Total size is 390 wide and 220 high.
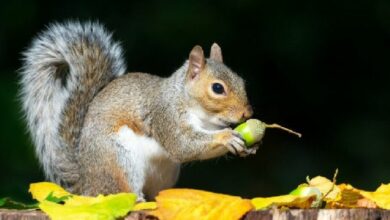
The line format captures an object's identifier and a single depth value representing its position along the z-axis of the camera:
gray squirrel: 6.22
